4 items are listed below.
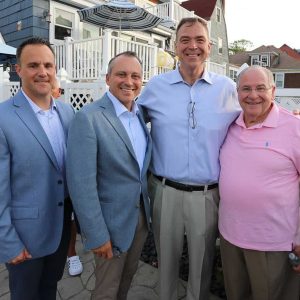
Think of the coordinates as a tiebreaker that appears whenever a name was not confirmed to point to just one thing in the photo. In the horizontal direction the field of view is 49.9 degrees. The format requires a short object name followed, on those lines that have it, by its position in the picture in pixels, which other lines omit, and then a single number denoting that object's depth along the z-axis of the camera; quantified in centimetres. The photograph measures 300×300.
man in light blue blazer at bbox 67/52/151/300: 193
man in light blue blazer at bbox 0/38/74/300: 180
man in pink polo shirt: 204
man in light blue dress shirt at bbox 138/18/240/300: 235
